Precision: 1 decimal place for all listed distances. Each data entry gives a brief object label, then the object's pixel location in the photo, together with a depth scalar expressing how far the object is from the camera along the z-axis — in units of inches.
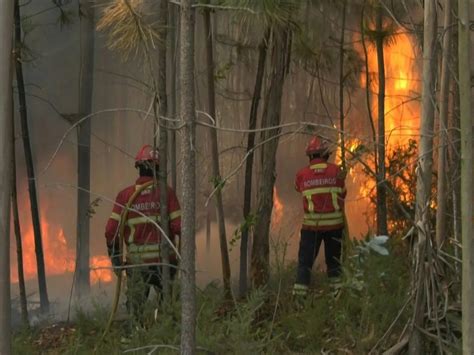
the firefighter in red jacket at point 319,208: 468.4
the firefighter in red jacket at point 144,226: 387.5
